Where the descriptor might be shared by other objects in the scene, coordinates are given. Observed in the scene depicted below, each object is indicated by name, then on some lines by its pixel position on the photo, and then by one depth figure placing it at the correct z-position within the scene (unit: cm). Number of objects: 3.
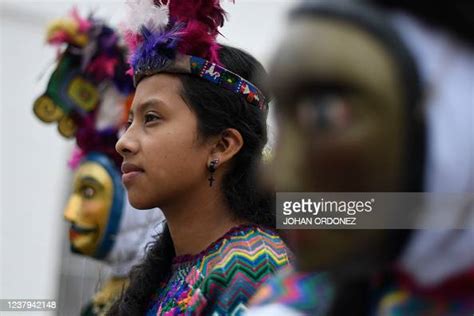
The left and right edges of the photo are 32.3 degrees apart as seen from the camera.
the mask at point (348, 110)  97
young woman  217
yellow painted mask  372
